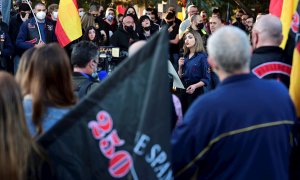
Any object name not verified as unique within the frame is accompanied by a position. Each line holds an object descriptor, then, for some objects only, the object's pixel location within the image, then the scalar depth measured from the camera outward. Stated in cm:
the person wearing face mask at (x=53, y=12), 1326
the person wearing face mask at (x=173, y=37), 1258
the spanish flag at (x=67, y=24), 1128
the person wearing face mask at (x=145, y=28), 1317
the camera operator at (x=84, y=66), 545
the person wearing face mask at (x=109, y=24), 1489
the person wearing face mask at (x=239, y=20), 1594
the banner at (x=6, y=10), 1301
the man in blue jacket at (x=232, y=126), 339
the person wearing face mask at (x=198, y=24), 1204
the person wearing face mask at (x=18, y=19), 1271
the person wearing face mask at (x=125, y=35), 1228
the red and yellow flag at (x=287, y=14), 564
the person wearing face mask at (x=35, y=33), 1184
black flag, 333
